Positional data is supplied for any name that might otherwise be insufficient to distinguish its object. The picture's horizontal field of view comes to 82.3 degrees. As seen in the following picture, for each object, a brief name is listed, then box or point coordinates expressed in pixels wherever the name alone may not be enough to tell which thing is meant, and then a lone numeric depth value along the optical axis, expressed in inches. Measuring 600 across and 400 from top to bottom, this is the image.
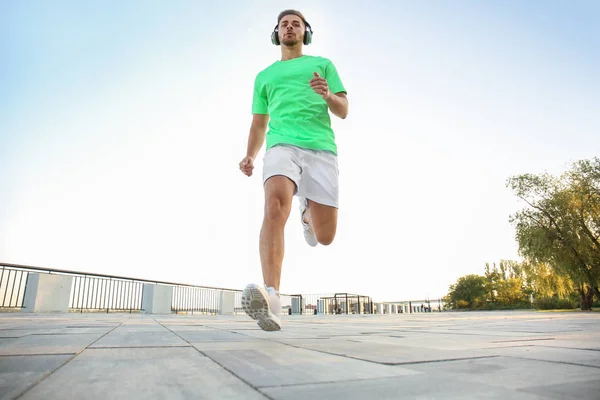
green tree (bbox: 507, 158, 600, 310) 657.6
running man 83.4
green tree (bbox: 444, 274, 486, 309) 1509.0
